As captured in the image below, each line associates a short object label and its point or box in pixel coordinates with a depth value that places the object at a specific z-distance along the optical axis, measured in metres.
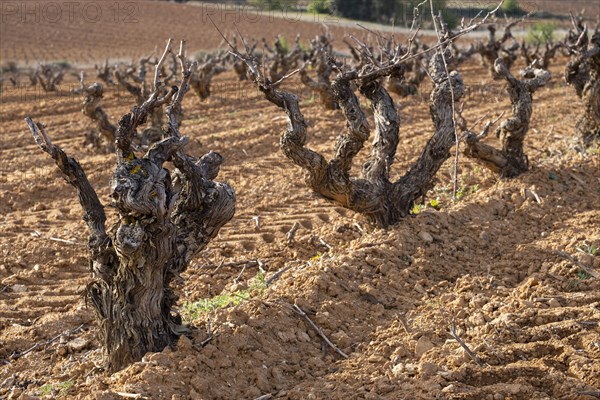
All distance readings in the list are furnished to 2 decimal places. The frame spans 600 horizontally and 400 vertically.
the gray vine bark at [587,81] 9.15
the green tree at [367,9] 36.94
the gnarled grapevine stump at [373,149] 6.02
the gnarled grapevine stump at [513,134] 7.88
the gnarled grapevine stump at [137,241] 4.27
